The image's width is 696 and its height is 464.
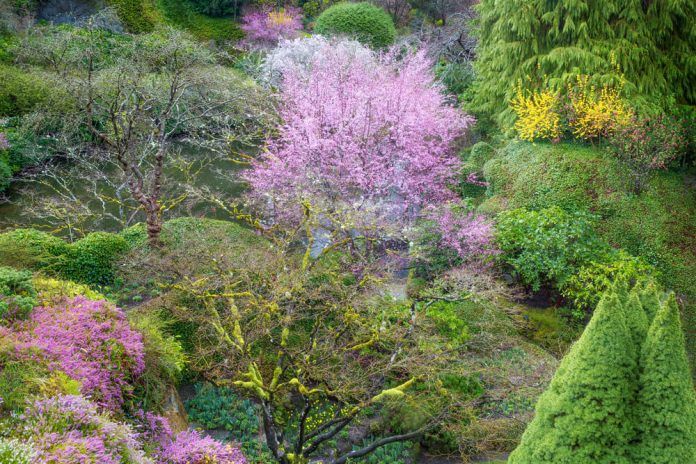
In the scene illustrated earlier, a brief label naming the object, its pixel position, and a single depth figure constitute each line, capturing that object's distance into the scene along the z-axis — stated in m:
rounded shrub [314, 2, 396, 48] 21.28
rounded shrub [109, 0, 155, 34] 23.36
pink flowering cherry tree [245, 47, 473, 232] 11.73
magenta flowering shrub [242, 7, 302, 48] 23.88
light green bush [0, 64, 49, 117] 16.08
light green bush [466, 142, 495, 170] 14.97
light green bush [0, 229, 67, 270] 8.70
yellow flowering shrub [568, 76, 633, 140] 11.98
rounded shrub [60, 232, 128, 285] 9.35
